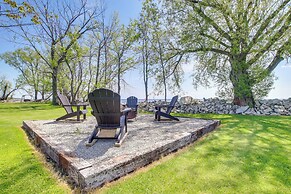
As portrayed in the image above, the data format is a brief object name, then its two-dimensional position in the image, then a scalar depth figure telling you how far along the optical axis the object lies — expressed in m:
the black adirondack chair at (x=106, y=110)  2.45
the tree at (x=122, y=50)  10.38
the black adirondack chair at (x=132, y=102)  4.78
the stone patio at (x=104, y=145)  1.56
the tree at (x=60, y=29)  9.66
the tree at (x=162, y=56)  6.73
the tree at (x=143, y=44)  8.91
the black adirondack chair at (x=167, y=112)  4.01
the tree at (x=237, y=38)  5.50
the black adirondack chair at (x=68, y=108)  4.03
